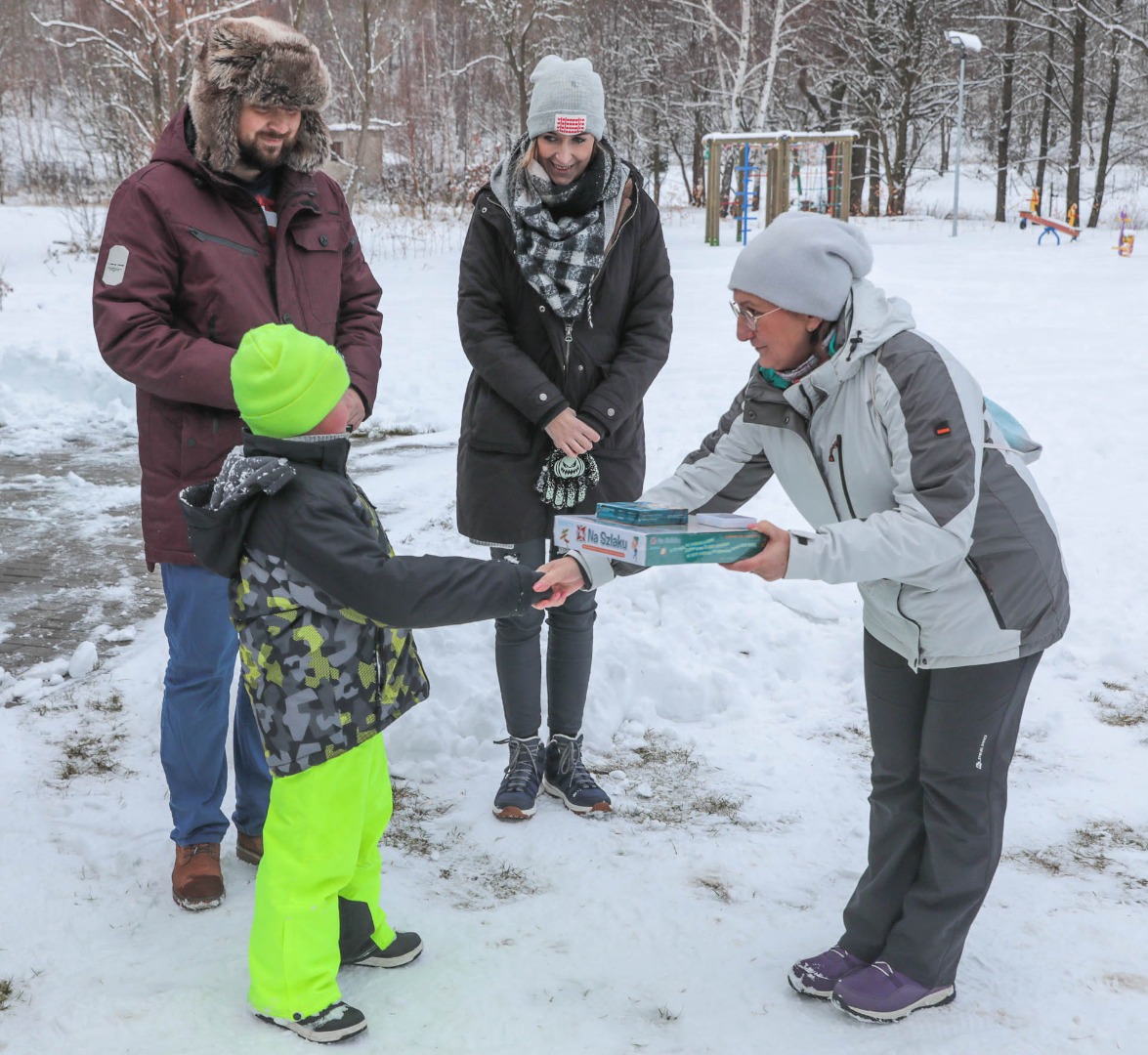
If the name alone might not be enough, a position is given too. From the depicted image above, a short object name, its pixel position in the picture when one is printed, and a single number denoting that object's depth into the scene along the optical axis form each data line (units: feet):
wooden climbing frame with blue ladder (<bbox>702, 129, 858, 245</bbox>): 60.44
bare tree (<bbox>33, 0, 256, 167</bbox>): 42.63
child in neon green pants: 7.41
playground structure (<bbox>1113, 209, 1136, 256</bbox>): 55.67
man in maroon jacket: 9.00
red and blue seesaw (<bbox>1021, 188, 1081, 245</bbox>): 61.87
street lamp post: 64.13
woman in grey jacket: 7.22
